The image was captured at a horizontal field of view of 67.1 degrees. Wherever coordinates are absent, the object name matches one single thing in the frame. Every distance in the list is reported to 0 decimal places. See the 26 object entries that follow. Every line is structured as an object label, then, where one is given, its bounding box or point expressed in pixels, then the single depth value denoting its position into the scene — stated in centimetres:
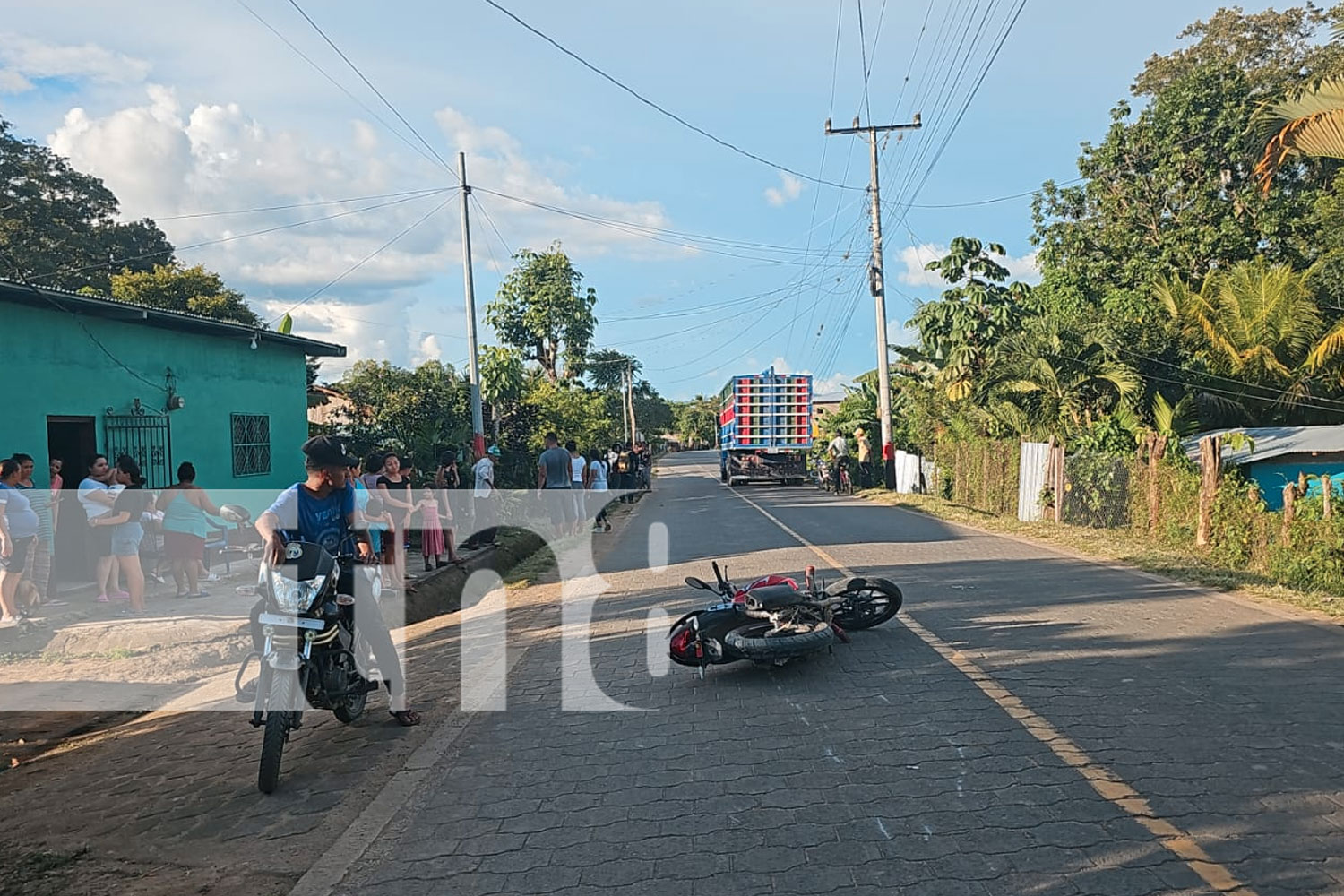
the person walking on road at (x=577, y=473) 1903
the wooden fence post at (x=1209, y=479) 1320
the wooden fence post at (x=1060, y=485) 1834
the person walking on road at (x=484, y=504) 1588
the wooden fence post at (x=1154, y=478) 1511
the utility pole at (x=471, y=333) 2028
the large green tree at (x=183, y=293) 2903
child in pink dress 1302
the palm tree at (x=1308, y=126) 1101
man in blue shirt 569
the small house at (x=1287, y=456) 1675
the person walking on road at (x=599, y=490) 2103
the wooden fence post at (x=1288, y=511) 1102
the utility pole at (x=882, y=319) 3061
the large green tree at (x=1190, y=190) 2653
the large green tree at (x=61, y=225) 3159
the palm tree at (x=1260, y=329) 1969
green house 1188
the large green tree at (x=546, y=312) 3888
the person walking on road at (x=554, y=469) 1692
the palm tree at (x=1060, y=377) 1984
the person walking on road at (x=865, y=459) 3272
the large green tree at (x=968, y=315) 2461
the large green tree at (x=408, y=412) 1988
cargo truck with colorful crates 3712
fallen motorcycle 706
